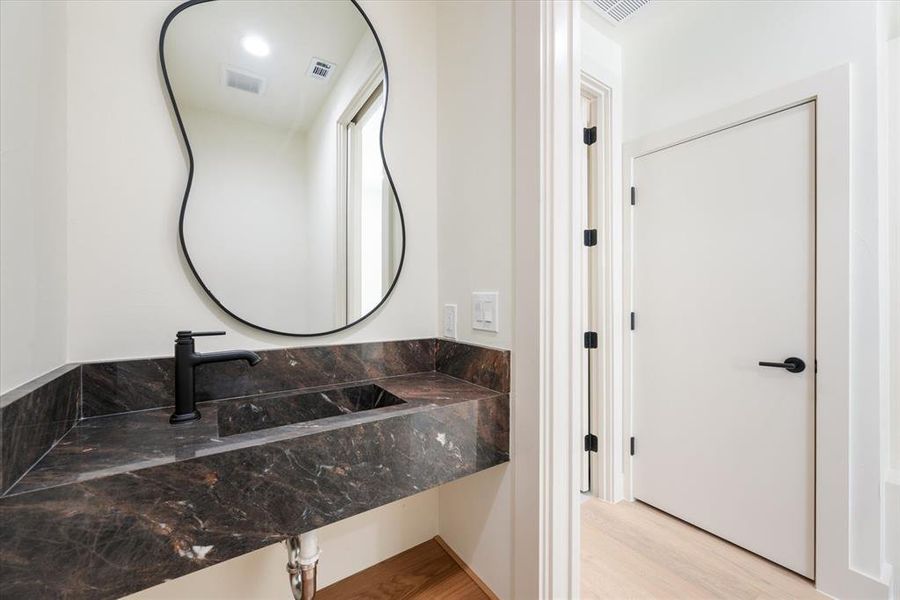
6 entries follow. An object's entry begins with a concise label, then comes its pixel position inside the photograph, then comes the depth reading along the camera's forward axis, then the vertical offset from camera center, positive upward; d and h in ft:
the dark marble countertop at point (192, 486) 1.71 -1.14
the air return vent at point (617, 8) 5.83 +4.97
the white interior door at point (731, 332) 4.88 -0.52
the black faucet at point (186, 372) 2.71 -0.58
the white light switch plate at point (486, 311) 3.45 -0.12
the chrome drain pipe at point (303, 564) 2.77 -2.12
